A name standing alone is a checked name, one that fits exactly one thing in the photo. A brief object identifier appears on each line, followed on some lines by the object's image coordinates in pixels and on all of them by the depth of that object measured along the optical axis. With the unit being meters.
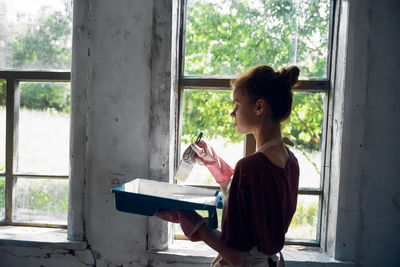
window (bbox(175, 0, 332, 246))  1.78
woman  0.98
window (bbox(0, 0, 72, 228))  1.90
